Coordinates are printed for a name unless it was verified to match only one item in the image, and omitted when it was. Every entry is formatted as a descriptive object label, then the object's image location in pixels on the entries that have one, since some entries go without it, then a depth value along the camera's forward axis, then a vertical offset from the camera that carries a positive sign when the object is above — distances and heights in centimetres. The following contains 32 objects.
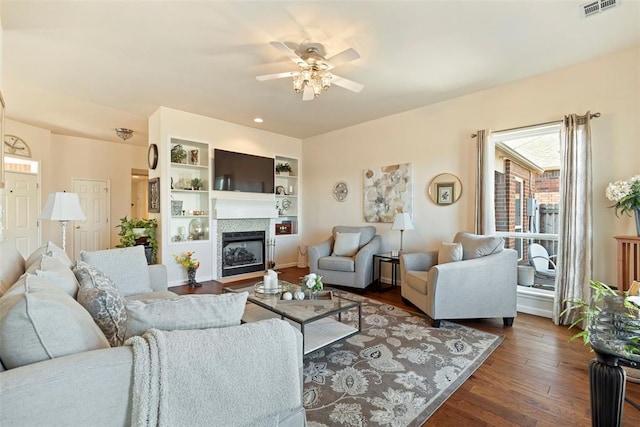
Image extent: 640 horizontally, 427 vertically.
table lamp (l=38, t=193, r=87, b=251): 274 +4
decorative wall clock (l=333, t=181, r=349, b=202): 536 +38
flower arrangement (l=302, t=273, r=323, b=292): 270 -67
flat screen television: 493 +71
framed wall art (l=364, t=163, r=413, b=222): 445 +32
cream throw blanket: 85 -54
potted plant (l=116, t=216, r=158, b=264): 430 -35
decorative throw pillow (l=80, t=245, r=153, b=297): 240 -47
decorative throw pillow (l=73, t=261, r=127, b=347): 138 -48
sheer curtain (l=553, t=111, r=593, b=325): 289 -6
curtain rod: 289 +98
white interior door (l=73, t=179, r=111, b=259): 616 -12
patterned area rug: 170 -117
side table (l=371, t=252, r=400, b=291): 411 -86
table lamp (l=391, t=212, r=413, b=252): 407 -15
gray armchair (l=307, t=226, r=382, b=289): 411 -74
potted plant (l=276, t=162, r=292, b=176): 607 +90
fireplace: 513 -75
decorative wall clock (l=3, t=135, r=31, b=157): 514 +119
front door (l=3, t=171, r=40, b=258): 507 +3
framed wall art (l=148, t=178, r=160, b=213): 449 +27
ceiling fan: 271 +133
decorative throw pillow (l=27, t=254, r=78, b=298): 145 -32
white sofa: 73 -45
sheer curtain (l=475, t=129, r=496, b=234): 356 +34
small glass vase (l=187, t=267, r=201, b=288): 450 -101
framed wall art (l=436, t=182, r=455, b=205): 402 +26
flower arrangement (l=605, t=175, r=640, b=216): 252 +16
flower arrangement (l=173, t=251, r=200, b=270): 450 -77
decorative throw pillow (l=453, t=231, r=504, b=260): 310 -37
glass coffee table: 216 -79
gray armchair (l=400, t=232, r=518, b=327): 285 -77
